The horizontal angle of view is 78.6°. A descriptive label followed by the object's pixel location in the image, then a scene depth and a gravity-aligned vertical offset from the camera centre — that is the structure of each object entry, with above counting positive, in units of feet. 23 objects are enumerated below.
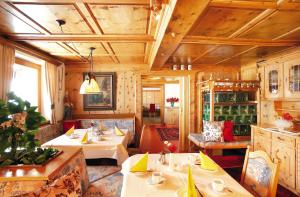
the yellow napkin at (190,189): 4.19 -2.10
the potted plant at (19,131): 6.29 -1.14
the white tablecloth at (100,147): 9.70 -2.55
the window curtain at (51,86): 14.06 +1.03
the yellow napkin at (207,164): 6.03 -2.20
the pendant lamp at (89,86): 11.04 +0.79
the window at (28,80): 12.17 +1.36
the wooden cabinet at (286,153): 9.07 -2.98
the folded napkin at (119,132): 11.77 -2.18
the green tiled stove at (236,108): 14.53 -0.78
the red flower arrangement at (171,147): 6.37 -1.76
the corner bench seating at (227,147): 11.75 -3.36
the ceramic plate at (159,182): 5.03 -2.30
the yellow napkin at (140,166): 5.74 -2.13
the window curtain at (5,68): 9.51 +1.65
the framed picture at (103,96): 17.38 +0.27
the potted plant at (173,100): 34.17 -0.27
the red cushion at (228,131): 12.59 -2.26
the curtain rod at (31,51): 9.76 +3.06
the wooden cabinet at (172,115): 33.58 -3.11
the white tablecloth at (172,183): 4.61 -2.36
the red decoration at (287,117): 10.55 -1.09
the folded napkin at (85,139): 10.00 -2.22
